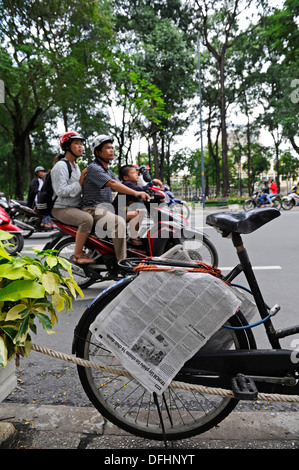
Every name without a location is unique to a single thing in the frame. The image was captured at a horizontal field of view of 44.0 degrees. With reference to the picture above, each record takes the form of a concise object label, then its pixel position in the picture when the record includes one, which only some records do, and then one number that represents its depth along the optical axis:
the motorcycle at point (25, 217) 9.01
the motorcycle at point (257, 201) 16.58
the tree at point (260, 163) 42.48
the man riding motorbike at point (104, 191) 4.07
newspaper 1.70
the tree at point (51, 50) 13.39
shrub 1.57
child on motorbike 4.55
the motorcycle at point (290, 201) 16.25
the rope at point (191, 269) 1.71
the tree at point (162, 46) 19.16
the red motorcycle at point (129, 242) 4.35
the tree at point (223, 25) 21.16
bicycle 1.75
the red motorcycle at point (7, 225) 5.75
